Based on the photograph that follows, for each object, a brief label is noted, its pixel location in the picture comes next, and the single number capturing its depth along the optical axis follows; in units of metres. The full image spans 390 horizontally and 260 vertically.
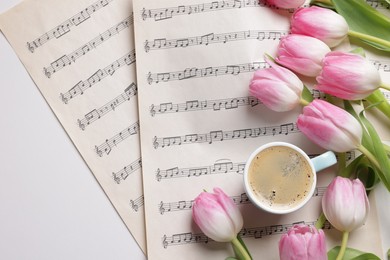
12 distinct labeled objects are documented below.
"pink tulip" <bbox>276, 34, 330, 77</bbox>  0.86
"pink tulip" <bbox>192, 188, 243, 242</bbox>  0.84
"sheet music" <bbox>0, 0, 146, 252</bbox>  0.90
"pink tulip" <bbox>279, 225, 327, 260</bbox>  0.80
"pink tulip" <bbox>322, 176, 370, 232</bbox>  0.83
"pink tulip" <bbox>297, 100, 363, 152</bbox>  0.83
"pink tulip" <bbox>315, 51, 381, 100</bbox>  0.83
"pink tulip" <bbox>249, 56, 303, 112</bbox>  0.85
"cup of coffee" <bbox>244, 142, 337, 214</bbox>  0.84
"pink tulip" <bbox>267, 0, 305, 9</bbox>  0.89
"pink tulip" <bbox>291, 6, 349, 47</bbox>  0.87
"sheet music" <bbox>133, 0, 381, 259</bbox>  0.89
